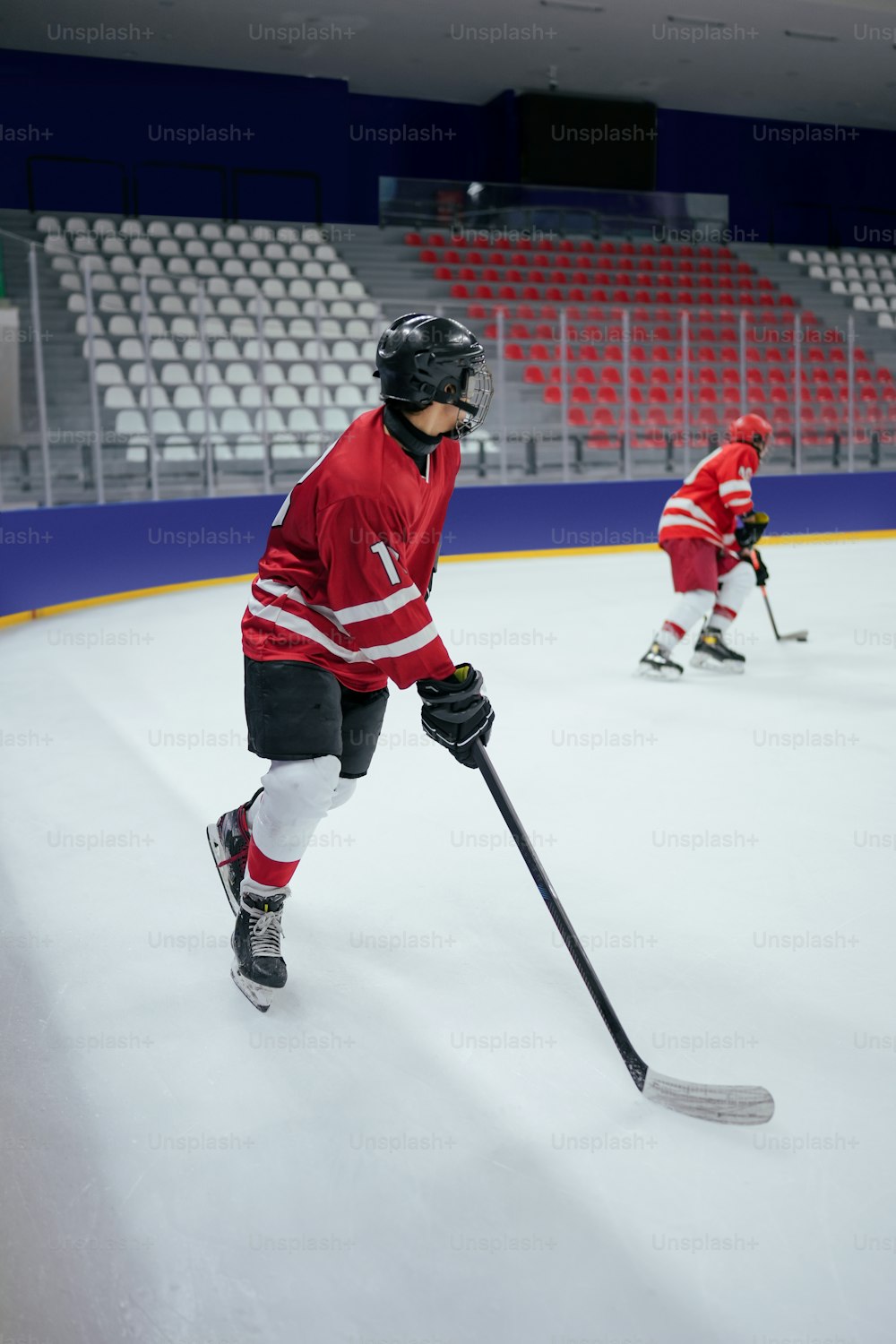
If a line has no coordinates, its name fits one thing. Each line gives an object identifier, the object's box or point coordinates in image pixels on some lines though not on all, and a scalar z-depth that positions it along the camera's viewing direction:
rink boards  7.04
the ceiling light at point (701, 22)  13.09
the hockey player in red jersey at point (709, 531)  5.11
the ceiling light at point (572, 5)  12.50
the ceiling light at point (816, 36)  13.75
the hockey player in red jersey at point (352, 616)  1.88
